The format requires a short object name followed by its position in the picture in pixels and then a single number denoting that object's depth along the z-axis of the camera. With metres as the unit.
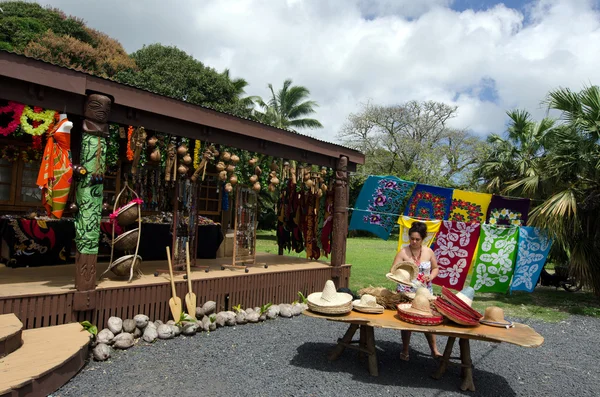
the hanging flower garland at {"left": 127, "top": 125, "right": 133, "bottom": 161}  5.33
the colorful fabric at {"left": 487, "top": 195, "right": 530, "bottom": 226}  7.96
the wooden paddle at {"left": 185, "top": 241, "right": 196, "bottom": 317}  5.47
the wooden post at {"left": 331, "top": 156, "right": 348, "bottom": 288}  7.61
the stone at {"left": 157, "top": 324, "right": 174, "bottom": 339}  4.93
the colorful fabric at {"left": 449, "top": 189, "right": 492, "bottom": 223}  7.89
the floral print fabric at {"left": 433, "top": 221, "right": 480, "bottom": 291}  7.86
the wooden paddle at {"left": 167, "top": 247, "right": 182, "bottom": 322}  5.29
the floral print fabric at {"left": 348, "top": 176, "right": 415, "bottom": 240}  7.84
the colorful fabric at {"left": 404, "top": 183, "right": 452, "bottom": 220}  7.85
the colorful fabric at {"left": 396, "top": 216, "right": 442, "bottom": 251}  7.62
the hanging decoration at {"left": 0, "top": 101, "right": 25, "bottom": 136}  4.35
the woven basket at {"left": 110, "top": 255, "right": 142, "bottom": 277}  5.31
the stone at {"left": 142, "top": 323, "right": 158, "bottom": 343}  4.80
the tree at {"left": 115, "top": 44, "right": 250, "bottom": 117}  19.12
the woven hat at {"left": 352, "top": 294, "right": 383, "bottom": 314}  4.08
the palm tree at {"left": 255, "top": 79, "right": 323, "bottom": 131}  26.41
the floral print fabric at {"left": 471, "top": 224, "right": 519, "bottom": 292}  7.93
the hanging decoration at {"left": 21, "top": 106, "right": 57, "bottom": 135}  4.36
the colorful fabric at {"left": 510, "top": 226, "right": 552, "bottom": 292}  8.05
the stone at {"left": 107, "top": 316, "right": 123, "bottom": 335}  4.63
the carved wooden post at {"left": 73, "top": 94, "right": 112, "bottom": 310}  4.51
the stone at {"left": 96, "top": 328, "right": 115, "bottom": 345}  4.42
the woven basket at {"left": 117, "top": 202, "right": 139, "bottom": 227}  5.58
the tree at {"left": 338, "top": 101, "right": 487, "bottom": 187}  27.75
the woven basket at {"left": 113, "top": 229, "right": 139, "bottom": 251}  5.56
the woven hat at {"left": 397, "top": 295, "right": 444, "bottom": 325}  3.70
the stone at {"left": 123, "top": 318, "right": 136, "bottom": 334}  4.76
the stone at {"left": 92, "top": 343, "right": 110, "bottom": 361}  4.14
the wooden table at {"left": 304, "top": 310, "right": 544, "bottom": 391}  3.50
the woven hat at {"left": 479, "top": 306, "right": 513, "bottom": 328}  3.82
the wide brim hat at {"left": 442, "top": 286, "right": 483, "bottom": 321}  3.66
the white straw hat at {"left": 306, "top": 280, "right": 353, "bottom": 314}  3.93
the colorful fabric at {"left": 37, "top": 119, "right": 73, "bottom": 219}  4.45
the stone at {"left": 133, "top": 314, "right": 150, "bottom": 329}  4.89
